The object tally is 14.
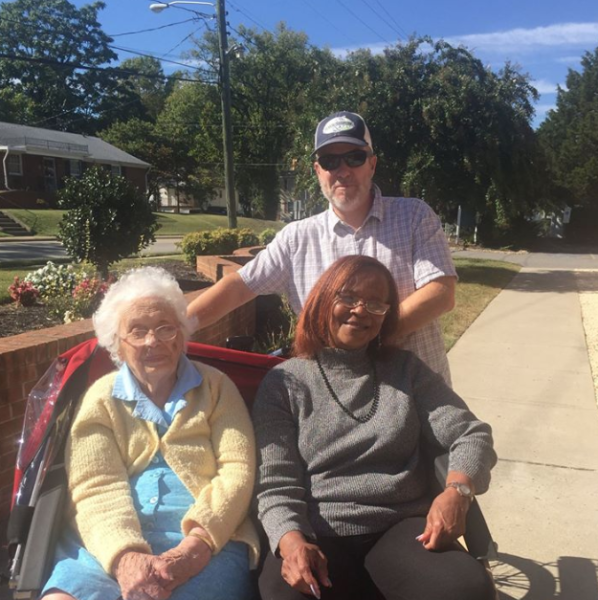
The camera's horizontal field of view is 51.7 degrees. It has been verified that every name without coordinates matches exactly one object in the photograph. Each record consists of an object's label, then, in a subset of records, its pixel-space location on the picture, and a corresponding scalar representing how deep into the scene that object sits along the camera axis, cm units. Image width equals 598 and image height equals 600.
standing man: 237
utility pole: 1634
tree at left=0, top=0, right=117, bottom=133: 6019
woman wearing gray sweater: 186
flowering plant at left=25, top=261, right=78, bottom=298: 636
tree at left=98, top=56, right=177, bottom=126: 6288
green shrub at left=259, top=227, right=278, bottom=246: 1184
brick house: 3556
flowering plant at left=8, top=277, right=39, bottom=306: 636
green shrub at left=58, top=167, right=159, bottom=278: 788
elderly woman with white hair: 182
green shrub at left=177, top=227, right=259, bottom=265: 1041
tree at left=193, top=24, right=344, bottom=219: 4456
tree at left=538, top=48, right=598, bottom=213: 3016
